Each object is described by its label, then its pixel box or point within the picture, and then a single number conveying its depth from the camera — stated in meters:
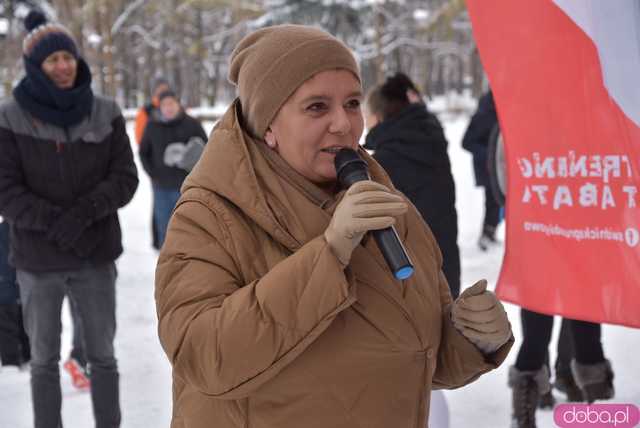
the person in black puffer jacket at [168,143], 7.25
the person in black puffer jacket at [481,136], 6.37
